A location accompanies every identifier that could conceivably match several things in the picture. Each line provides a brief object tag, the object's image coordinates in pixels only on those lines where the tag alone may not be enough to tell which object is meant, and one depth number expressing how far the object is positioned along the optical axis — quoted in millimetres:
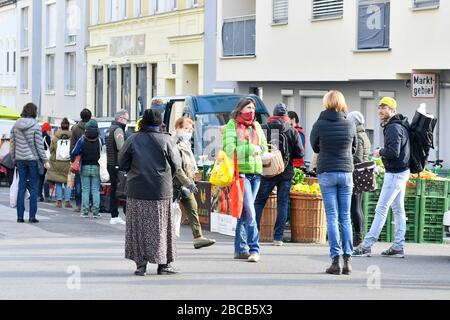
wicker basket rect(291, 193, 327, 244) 17531
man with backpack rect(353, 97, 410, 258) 15430
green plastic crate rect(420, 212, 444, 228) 18000
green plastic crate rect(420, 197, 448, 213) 17984
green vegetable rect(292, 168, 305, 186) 18062
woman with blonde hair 13750
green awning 38719
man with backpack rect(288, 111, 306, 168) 19553
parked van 24719
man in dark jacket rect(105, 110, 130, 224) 20609
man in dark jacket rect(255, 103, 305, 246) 16719
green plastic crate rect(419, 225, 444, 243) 18141
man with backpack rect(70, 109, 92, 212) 23688
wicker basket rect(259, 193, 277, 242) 17734
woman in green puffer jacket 14867
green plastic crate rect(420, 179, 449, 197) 17953
